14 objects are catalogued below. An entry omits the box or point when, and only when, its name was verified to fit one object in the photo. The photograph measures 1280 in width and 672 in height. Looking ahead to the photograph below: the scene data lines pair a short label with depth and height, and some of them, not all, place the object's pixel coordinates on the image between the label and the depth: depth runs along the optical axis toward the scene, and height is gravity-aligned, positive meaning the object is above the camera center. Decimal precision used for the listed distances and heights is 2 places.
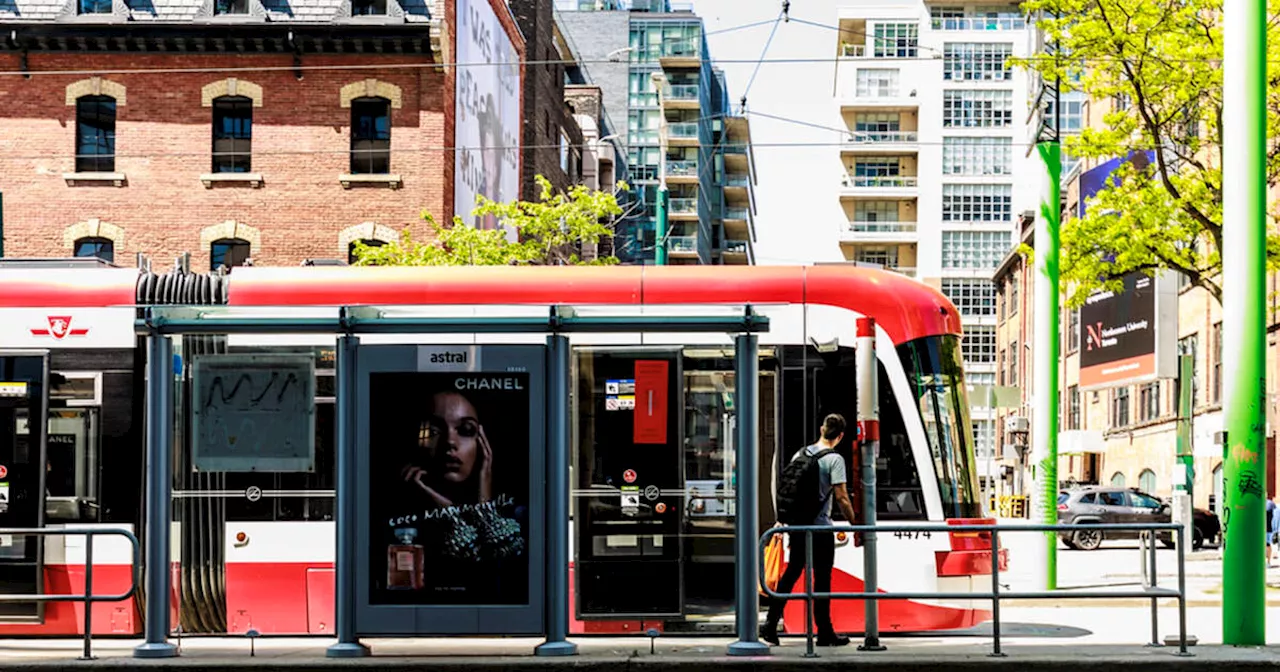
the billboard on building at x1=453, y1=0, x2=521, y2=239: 39.03 +7.37
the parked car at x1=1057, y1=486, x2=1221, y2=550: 38.25 -2.34
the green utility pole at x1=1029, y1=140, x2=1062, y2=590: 21.38 +0.89
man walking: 13.05 -0.70
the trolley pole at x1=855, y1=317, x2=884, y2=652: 13.31 -0.11
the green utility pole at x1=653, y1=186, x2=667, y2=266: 38.44 +4.37
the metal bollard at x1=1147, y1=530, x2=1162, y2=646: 12.98 -1.55
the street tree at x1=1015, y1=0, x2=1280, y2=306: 23.81 +4.18
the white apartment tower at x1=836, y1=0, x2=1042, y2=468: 124.88 +18.36
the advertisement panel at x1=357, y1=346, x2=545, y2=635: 12.25 -0.60
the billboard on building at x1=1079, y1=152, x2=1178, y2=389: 49.85 +2.42
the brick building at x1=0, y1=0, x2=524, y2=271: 35.72 +5.74
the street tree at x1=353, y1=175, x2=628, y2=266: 33.94 +3.56
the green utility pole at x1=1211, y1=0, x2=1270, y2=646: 13.11 +0.75
